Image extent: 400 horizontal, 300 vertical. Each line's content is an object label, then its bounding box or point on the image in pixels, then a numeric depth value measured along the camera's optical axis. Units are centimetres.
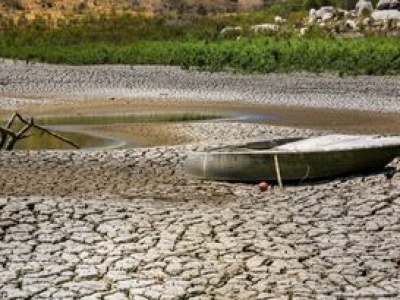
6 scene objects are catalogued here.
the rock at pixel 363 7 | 5150
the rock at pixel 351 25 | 4612
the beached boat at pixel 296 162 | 1267
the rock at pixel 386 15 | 4722
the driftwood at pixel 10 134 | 1704
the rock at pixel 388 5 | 4991
